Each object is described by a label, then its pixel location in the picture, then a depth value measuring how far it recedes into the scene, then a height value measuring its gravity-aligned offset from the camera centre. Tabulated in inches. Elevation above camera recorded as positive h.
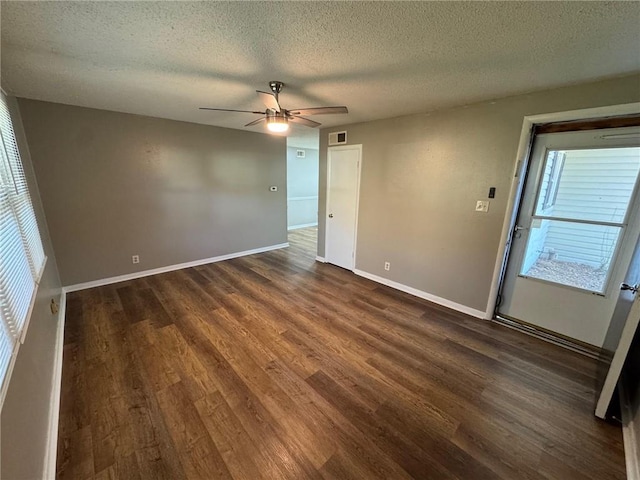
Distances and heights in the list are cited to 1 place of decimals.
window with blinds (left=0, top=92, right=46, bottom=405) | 46.9 -20.1
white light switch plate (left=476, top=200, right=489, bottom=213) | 106.0 -9.5
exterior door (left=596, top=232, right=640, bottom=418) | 59.4 -37.0
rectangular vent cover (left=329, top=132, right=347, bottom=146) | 153.7 +24.9
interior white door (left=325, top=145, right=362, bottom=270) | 154.3 -14.7
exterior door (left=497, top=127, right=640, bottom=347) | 82.9 -16.6
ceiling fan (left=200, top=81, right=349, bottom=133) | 82.4 +22.5
